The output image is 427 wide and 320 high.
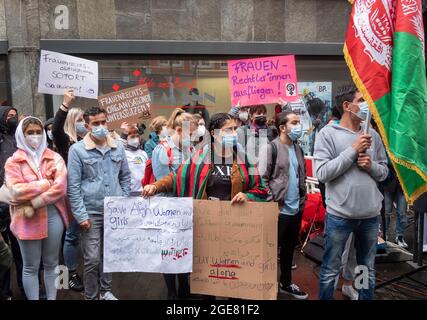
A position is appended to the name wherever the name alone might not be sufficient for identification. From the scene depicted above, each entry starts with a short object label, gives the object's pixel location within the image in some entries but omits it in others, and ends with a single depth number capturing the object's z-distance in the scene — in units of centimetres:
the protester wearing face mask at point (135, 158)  534
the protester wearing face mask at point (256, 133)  433
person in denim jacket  386
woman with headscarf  360
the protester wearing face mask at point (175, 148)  452
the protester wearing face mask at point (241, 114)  630
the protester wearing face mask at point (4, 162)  430
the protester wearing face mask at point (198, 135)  484
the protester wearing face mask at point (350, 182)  340
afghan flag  325
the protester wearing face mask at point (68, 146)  447
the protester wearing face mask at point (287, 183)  438
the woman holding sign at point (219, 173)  367
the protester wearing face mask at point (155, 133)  635
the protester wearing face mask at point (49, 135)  538
